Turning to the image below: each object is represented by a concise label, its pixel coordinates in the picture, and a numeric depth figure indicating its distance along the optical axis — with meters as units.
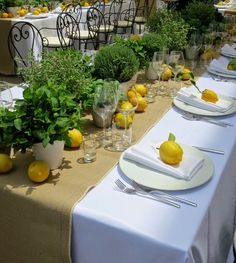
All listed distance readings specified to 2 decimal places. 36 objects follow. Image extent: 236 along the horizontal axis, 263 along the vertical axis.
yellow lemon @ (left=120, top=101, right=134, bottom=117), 1.19
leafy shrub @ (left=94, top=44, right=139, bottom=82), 1.36
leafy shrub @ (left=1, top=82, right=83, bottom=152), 0.85
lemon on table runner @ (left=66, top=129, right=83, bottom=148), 1.07
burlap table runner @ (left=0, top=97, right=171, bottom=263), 0.83
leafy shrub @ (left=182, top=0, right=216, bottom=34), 2.29
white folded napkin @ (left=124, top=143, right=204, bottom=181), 0.92
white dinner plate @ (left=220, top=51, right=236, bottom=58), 2.23
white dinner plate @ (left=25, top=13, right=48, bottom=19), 4.08
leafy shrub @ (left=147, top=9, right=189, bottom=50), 1.92
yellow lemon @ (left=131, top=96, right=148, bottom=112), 1.37
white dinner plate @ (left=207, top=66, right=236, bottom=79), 1.87
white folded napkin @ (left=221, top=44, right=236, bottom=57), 2.26
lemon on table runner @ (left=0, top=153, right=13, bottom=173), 0.93
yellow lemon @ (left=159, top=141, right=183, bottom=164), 0.95
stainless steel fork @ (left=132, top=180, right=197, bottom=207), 0.84
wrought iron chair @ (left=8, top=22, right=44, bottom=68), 3.75
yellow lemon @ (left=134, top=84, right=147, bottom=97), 1.50
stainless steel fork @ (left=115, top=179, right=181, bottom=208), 0.84
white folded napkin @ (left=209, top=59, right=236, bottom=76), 1.89
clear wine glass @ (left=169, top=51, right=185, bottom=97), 1.70
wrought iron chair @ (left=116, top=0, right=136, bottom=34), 5.43
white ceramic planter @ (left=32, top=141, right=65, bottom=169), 0.92
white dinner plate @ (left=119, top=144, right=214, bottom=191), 0.88
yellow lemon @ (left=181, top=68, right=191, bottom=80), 1.76
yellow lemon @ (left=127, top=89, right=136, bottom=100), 1.34
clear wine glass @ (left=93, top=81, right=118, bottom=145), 1.15
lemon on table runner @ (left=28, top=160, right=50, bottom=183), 0.89
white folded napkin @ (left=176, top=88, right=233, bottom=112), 1.39
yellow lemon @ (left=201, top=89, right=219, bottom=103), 1.43
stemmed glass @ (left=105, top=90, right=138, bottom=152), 1.11
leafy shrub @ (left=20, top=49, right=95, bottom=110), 1.15
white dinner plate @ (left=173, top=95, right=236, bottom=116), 1.36
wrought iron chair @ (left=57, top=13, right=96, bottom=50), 4.18
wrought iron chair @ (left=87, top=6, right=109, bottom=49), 4.53
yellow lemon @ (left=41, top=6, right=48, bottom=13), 4.48
